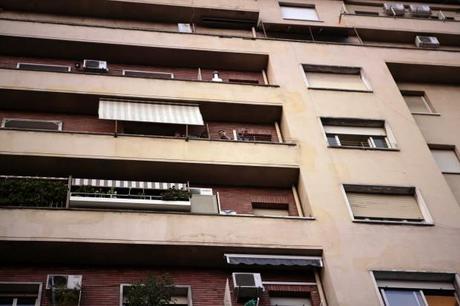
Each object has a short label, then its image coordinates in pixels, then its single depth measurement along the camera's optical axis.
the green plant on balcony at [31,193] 11.84
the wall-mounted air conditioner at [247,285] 10.89
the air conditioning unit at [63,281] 10.31
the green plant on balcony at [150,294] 9.92
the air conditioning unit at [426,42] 19.98
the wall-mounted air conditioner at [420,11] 21.58
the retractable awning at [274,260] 11.46
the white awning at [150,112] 14.66
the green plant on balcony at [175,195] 12.73
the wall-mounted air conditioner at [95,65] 16.28
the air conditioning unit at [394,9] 21.48
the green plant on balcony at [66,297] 10.02
